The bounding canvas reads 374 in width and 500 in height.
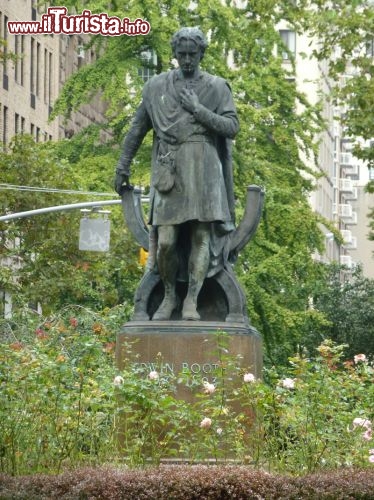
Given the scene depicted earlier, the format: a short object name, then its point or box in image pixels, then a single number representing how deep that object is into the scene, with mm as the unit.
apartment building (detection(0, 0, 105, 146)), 69562
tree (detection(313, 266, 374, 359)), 61469
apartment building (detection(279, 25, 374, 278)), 105375
